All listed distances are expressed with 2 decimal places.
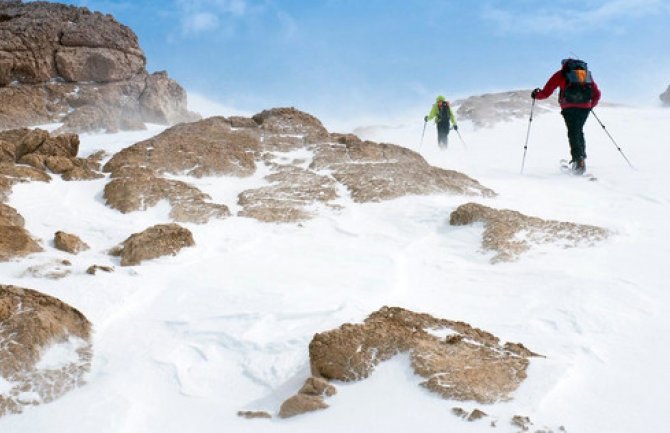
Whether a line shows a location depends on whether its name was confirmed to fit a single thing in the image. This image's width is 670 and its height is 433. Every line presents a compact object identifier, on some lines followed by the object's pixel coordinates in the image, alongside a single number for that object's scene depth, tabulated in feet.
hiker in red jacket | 46.21
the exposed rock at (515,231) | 26.68
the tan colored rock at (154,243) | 24.59
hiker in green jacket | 70.90
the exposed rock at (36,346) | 15.15
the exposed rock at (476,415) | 12.53
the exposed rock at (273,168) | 33.47
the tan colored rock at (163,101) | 96.99
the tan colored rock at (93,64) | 85.81
